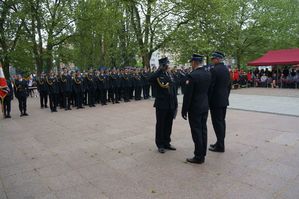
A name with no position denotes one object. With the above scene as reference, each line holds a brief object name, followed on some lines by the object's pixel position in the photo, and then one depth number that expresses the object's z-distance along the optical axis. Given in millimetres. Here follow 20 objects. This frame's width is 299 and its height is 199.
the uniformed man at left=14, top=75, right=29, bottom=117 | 11594
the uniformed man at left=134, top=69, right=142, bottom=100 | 15484
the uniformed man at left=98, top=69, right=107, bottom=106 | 13984
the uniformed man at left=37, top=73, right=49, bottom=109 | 13289
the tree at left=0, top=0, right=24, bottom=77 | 23517
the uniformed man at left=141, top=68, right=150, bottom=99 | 15805
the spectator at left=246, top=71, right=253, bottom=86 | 23156
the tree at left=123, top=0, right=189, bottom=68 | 21469
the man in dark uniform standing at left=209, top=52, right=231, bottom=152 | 5324
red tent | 20811
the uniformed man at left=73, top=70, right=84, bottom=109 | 13070
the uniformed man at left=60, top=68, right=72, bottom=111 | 12836
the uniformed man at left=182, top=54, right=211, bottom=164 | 4672
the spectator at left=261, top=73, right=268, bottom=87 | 22422
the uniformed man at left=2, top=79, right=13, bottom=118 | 11278
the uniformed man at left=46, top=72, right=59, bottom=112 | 12695
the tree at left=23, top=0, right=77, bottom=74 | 23078
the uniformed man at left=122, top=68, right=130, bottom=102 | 15023
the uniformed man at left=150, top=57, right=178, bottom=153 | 5457
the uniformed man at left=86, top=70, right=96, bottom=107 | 13617
